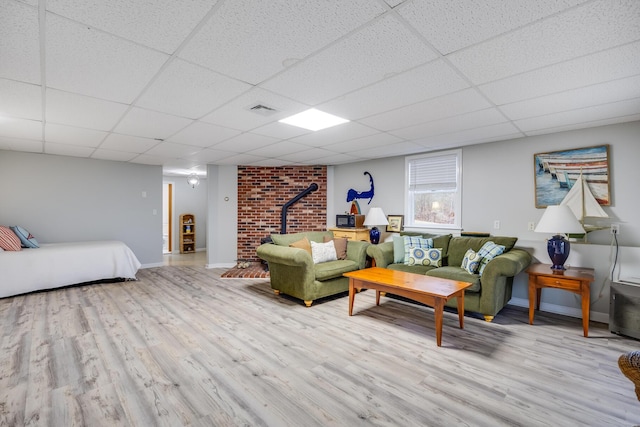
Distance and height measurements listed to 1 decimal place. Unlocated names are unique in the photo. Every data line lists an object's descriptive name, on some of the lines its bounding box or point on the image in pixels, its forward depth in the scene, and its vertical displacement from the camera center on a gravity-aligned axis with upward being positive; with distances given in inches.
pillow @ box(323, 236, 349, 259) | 186.5 -23.2
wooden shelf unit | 336.9 -27.2
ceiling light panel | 121.6 +39.5
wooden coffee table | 106.6 -30.1
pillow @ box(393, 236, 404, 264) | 172.7 -23.2
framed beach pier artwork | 133.6 +18.1
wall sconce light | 298.8 +30.9
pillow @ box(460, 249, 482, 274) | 139.2 -24.4
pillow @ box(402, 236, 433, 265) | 168.2 -18.8
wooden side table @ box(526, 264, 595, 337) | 115.3 -28.3
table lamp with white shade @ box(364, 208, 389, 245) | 195.5 -6.9
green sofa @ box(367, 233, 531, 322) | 126.6 -28.6
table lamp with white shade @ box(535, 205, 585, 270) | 121.5 -6.8
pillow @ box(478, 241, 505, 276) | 139.3 -19.8
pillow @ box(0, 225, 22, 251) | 171.8 -18.5
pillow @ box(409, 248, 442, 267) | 160.6 -25.3
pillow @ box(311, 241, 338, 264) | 173.5 -24.9
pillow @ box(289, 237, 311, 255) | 175.6 -20.7
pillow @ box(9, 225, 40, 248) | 183.3 -17.4
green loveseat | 149.5 -32.2
